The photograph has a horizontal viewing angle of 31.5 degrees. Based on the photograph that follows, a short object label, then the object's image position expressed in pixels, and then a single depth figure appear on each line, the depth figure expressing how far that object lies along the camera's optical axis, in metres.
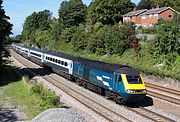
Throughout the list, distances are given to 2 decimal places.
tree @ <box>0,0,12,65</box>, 38.42
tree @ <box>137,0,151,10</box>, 88.27
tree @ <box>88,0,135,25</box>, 69.94
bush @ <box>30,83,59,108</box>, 21.34
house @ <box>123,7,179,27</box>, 63.53
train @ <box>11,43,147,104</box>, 22.42
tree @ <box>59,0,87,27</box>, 93.19
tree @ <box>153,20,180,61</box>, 38.16
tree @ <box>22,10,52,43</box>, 158.38
